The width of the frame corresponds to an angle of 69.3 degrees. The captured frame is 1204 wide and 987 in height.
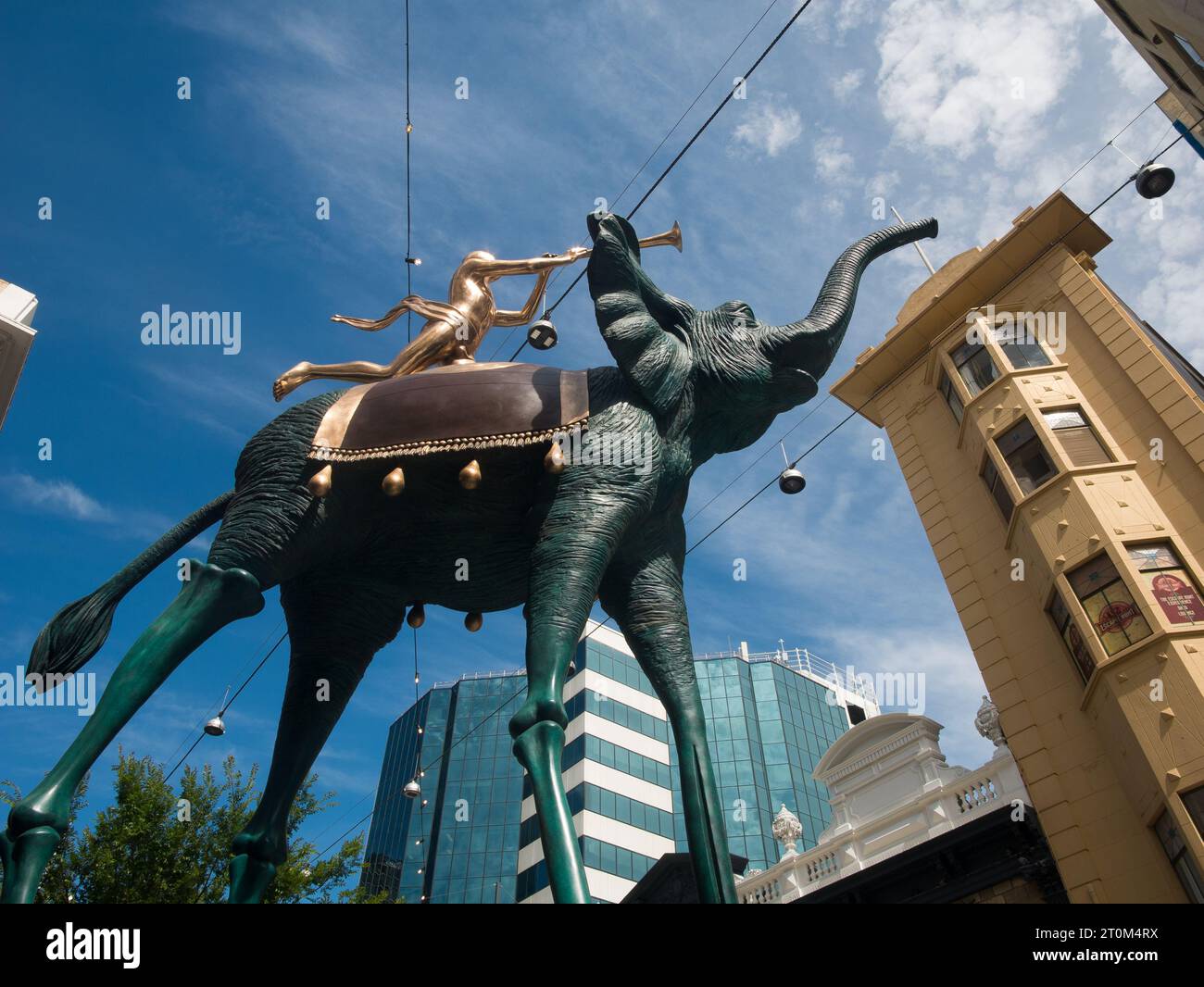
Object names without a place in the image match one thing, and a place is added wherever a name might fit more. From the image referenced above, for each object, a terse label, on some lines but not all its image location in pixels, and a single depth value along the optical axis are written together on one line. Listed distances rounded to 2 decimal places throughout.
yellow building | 11.88
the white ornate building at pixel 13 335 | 12.44
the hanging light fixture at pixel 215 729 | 13.49
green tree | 12.14
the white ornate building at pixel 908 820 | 14.23
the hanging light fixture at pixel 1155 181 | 12.20
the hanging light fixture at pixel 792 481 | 13.92
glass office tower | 39.78
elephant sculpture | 3.92
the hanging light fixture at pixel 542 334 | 5.55
